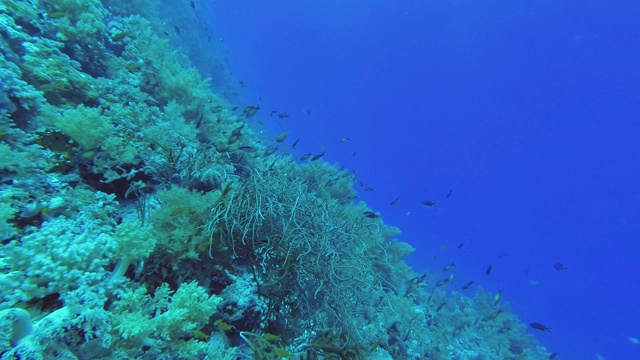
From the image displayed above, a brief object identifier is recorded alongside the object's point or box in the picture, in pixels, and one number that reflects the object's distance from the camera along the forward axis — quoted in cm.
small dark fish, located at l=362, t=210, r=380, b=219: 797
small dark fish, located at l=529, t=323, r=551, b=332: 919
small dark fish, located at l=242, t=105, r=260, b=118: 872
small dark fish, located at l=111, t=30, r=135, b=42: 631
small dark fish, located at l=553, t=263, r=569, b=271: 1499
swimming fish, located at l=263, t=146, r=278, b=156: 890
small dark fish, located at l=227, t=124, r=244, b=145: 649
